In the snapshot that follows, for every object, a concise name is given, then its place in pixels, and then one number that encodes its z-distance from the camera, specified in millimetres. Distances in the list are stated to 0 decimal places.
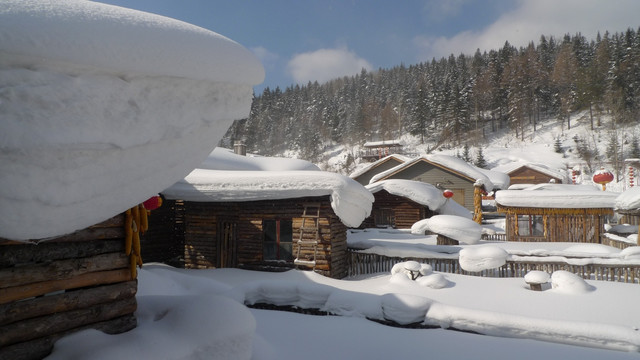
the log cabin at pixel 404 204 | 20656
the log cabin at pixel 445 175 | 28406
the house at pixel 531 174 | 34031
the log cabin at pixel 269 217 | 10508
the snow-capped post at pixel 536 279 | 8180
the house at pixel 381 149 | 55438
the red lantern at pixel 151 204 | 5222
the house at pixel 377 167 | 34031
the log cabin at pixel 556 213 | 14703
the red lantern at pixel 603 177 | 17169
